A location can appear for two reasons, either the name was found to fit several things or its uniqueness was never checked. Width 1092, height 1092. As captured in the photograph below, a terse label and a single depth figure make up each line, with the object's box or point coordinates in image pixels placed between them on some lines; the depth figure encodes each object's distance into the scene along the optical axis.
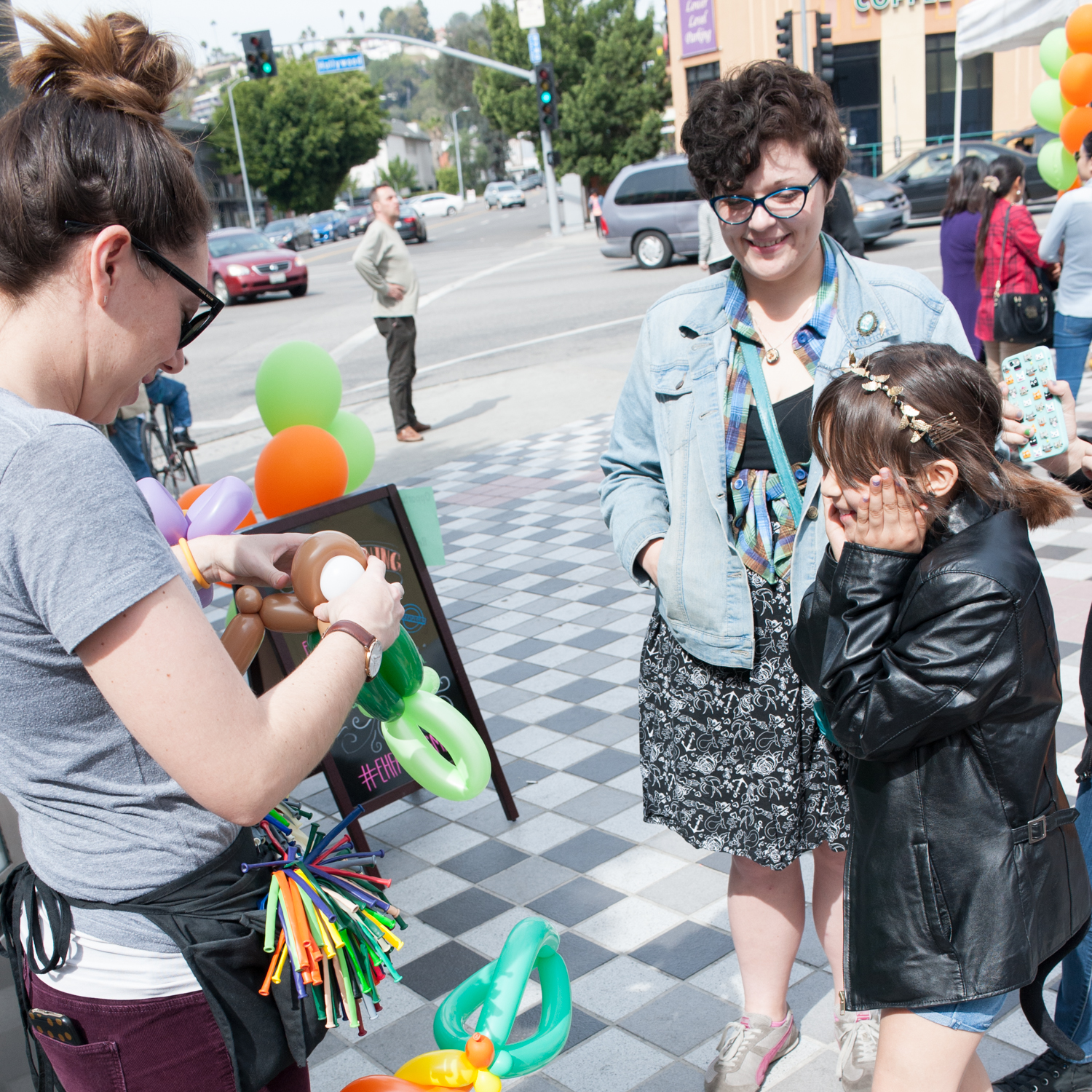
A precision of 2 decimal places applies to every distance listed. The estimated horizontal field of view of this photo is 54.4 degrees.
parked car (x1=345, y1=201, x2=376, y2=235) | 45.19
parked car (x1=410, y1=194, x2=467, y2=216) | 55.84
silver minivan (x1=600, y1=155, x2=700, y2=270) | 17.47
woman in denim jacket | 2.11
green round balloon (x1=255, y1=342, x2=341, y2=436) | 3.13
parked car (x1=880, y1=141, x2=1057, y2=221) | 18.91
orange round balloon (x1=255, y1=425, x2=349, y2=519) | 3.05
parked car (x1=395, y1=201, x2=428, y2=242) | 33.03
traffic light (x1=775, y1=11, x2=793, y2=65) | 14.47
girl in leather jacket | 1.57
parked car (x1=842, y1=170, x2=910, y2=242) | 16.41
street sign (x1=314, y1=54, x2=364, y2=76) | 29.92
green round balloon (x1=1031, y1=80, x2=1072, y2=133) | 6.28
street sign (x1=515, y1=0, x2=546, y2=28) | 27.55
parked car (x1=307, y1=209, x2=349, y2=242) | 45.69
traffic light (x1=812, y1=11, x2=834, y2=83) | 14.42
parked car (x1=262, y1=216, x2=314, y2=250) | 36.06
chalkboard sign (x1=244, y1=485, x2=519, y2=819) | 3.27
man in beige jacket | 8.45
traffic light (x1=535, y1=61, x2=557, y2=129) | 23.86
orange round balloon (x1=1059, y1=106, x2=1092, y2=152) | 5.64
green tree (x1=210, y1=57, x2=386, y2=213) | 53.97
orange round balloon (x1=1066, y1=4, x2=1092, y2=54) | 5.19
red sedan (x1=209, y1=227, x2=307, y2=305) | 20.27
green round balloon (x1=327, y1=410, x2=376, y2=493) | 3.40
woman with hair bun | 1.09
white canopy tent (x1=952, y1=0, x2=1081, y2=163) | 6.53
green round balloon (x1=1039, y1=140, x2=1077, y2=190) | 6.43
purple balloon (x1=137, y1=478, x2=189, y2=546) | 2.39
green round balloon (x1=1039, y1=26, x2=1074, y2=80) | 6.04
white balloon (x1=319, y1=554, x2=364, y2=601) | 1.52
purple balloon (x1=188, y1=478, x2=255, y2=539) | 2.59
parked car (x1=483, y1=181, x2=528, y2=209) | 54.72
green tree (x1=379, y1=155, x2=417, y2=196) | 72.81
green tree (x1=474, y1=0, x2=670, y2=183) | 32.72
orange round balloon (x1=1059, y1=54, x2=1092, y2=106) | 5.36
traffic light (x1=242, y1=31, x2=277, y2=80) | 21.72
